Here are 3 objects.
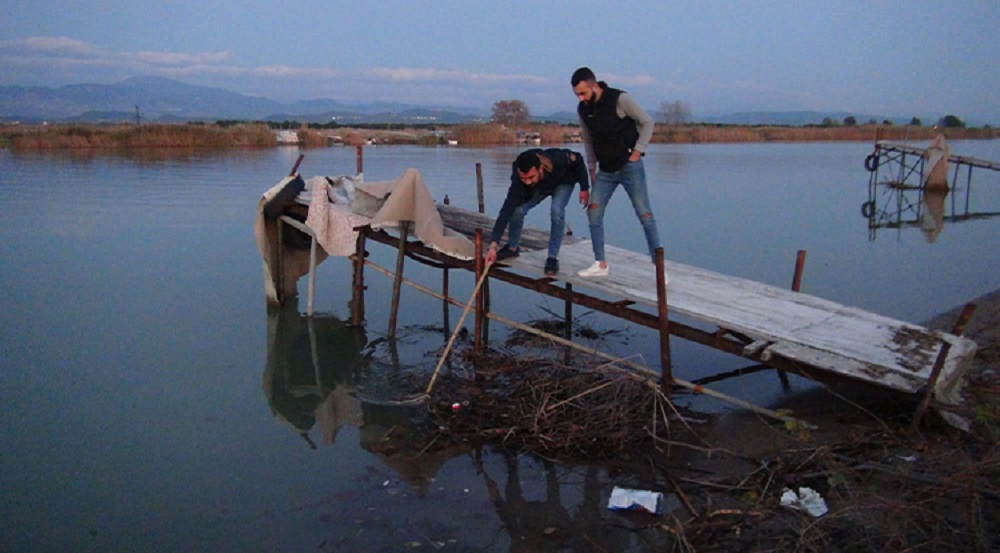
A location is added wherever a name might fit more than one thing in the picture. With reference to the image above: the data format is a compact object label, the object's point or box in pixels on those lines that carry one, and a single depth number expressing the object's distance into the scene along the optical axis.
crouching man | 6.62
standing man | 6.39
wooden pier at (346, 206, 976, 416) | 5.32
